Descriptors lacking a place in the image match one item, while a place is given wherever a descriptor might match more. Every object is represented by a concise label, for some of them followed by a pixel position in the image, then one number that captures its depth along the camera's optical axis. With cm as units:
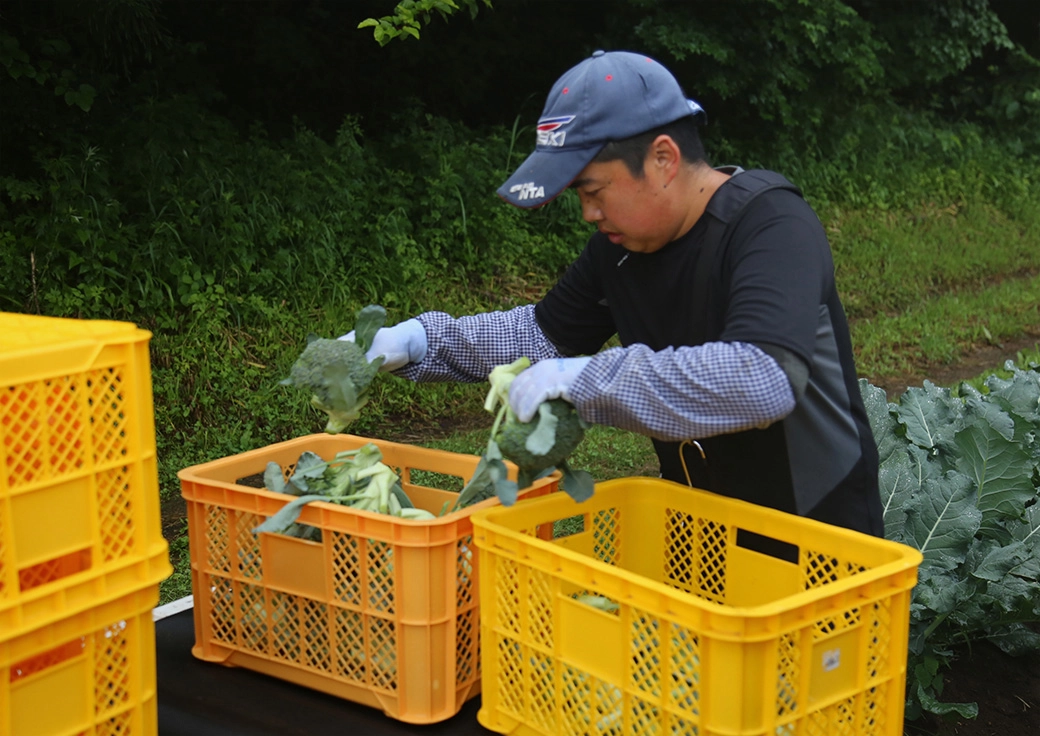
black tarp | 202
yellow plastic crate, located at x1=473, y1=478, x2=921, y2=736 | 158
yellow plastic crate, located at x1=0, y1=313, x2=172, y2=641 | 156
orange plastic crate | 198
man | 178
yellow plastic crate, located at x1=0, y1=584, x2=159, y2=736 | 161
